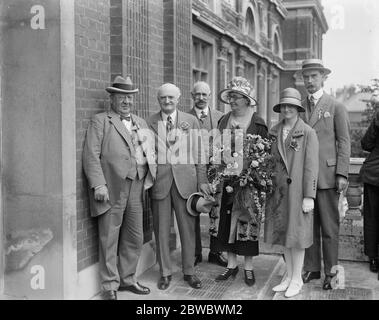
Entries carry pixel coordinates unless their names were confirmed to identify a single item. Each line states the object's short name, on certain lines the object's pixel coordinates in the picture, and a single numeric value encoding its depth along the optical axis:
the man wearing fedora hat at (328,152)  5.43
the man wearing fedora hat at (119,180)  5.05
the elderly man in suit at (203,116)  6.50
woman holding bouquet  5.55
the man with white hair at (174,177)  5.58
